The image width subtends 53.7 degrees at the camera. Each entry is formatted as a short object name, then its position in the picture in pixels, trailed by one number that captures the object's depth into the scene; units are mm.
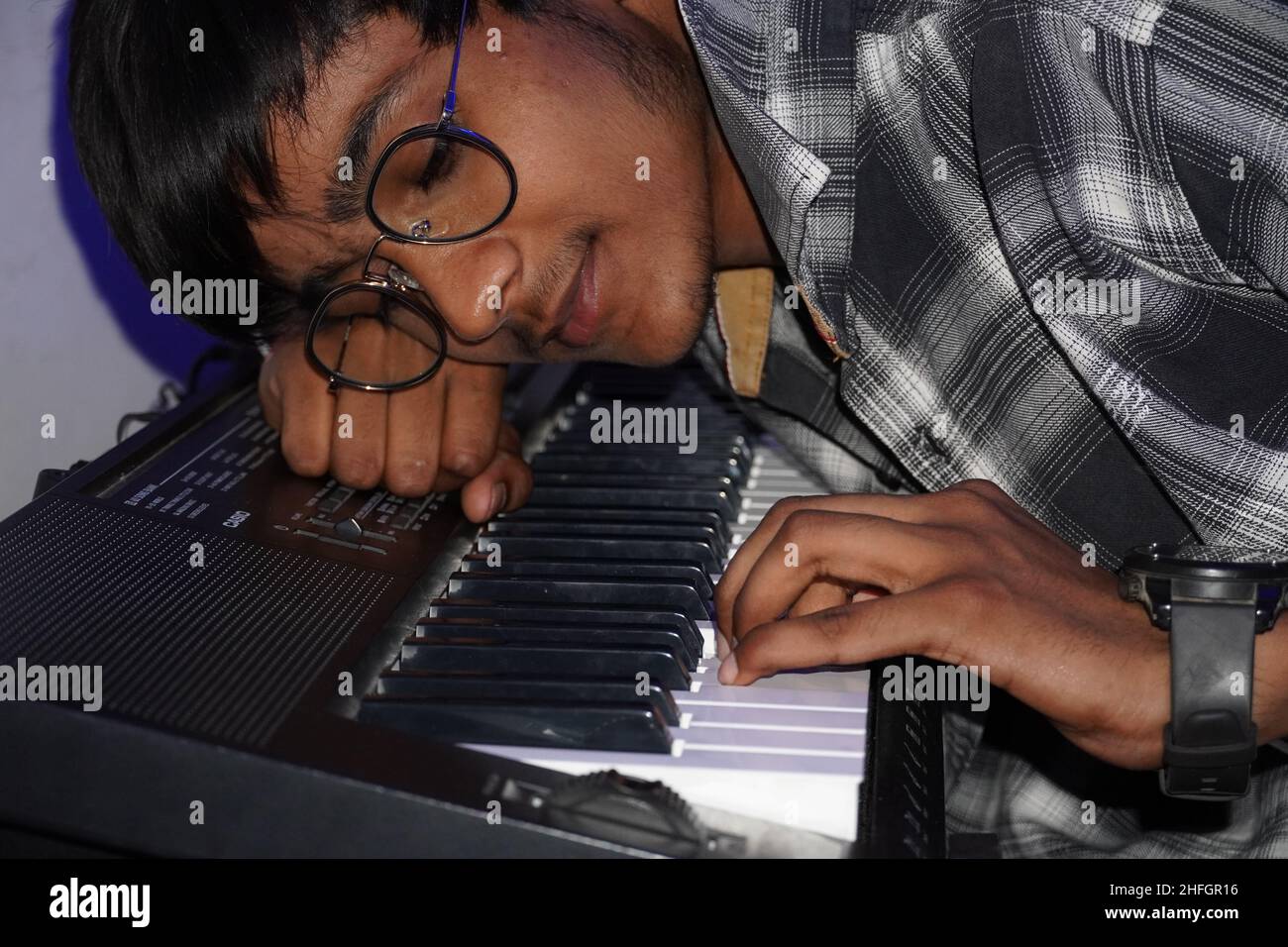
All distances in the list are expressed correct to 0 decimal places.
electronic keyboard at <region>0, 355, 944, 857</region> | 751
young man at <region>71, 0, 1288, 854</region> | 962
